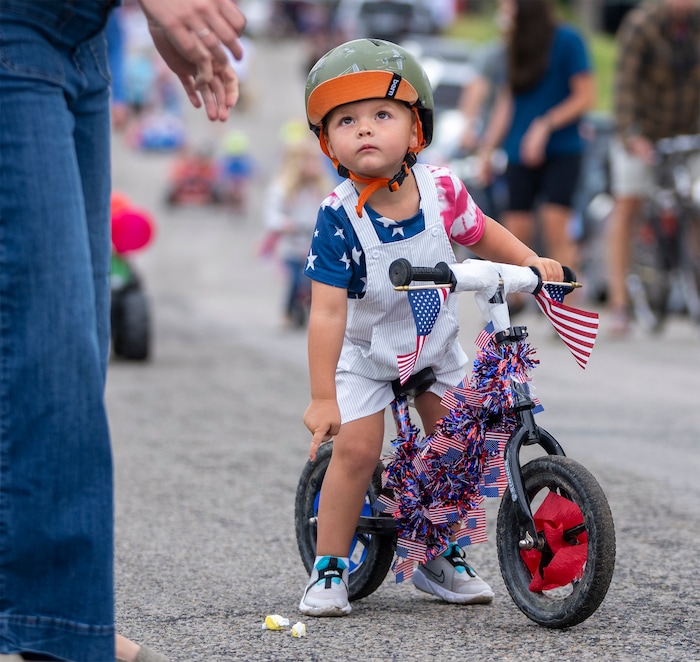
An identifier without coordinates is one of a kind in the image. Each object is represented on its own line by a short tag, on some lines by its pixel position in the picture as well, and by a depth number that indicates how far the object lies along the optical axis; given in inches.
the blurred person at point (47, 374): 176.8
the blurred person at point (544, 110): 653.1
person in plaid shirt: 691.8
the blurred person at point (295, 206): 863.2
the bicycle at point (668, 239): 704.3
